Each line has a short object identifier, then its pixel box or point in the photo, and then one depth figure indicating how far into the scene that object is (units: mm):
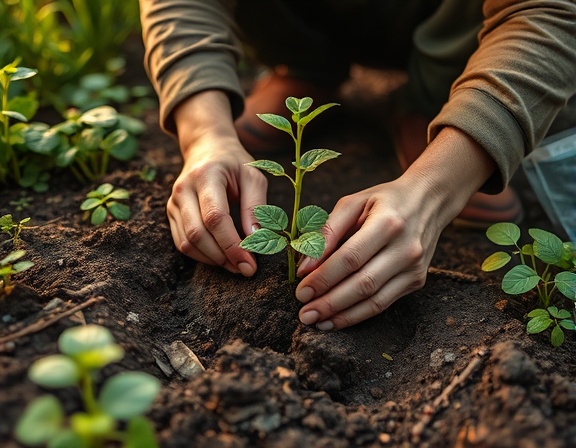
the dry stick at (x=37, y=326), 470
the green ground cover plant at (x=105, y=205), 655
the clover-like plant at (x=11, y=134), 675
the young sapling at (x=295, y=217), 519
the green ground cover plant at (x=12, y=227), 592
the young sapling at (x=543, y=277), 559
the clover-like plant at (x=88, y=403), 377
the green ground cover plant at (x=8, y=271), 506
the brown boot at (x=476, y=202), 756
